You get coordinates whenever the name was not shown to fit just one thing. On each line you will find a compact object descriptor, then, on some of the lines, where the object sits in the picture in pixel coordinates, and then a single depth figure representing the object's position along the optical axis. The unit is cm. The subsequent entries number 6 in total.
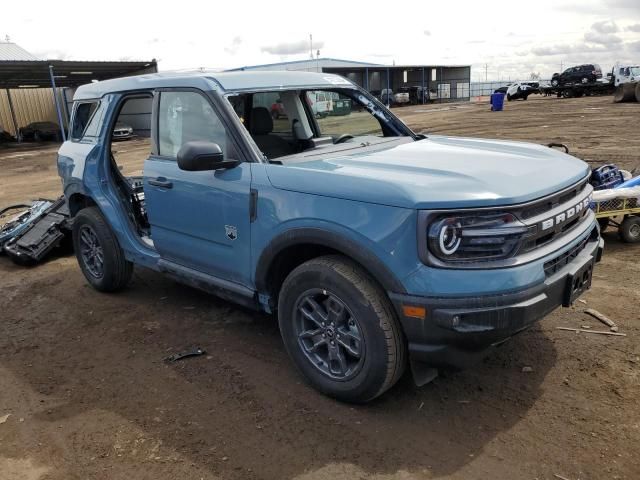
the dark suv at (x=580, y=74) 3909
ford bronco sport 266
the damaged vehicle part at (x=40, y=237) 641
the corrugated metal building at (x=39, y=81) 2734
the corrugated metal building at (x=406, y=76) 5347
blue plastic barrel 3209
